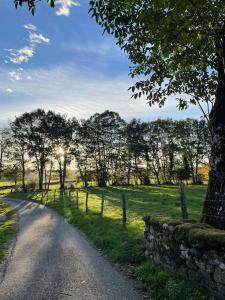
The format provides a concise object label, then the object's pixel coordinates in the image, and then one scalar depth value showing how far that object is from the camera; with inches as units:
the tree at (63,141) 2035.4
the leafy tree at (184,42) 220.6
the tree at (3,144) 2046.9
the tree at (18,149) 2007.4
